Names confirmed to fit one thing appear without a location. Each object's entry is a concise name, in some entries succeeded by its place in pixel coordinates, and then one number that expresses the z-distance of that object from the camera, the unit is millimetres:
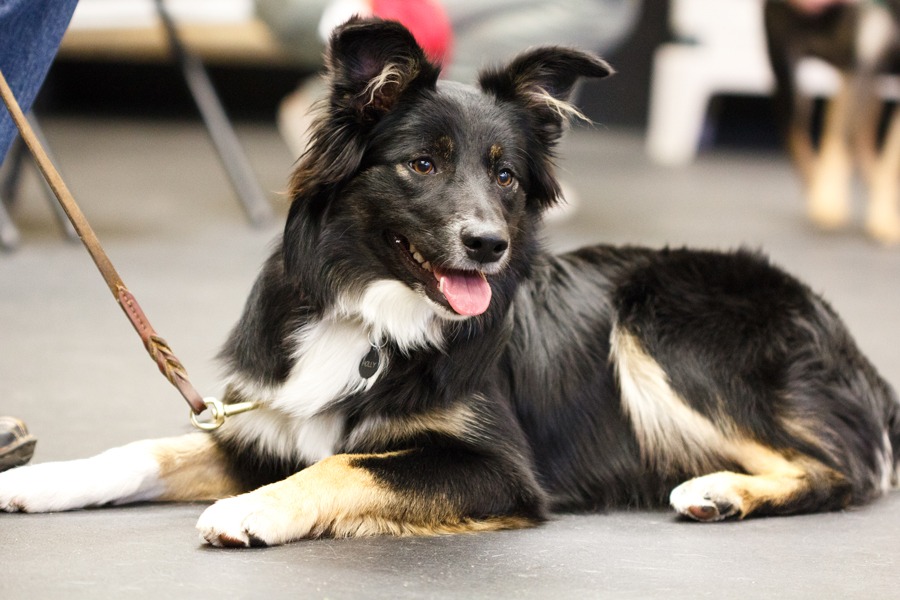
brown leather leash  5113
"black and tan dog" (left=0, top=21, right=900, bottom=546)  5156
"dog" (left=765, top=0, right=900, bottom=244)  14852
